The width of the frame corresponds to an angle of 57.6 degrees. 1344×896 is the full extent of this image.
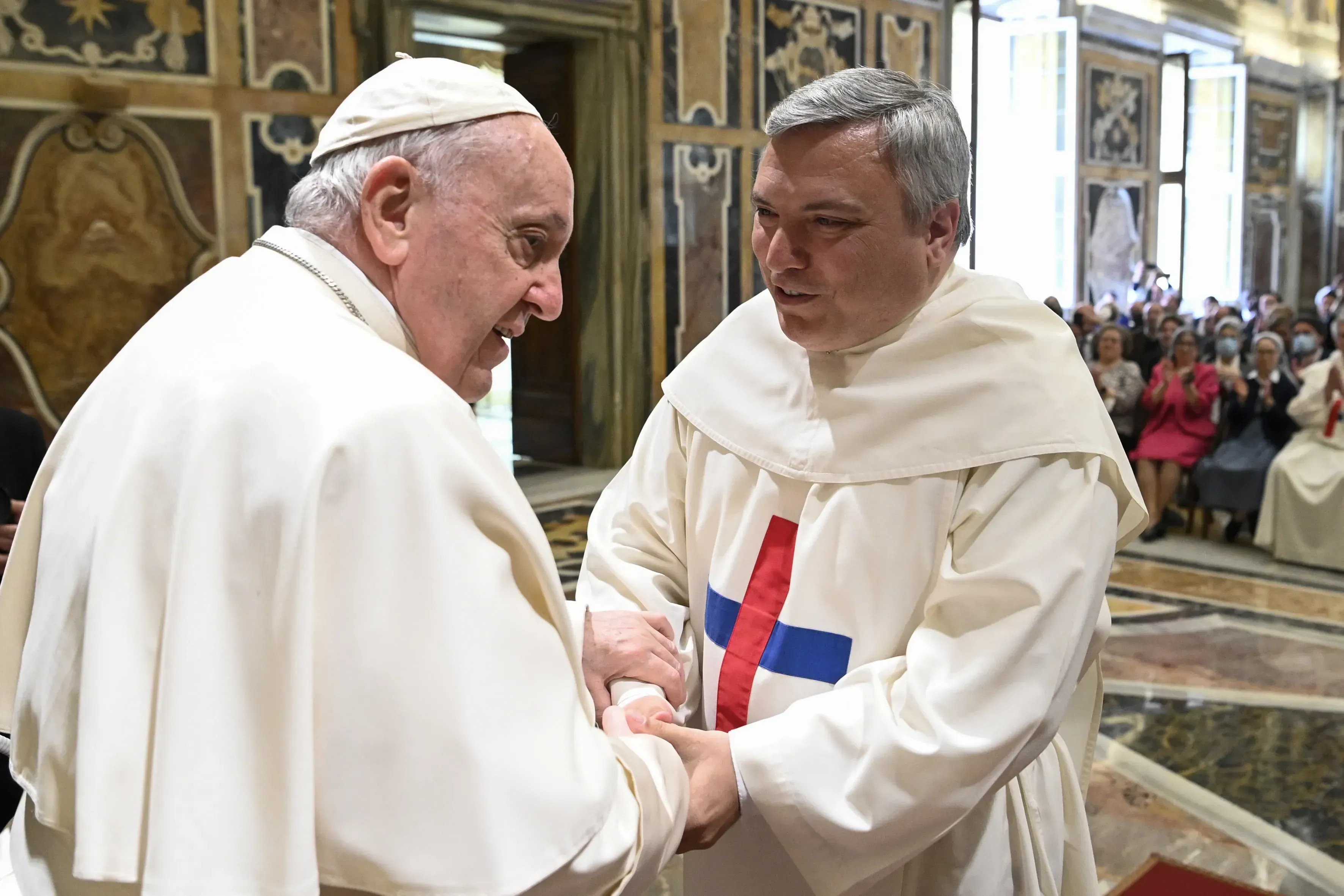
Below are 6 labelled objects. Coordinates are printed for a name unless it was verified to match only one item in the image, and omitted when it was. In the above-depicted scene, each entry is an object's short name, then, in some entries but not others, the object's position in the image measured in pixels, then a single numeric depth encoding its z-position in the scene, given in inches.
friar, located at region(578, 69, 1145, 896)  64.4
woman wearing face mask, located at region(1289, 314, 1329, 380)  351.6
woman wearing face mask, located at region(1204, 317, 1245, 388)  316.5
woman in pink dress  304.2
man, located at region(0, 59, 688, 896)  43.1
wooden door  361.7
